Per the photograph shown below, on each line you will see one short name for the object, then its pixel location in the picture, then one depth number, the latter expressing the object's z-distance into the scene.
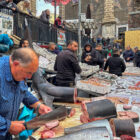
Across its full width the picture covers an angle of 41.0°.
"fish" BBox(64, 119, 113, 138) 2.18
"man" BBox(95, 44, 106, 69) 7.53
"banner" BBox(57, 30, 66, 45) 11.09
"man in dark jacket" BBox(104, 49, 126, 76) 6.85
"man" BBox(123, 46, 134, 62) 12.88
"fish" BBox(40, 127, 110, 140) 1.90
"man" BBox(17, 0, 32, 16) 7.88
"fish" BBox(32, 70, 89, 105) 3.66
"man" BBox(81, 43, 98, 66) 6.96
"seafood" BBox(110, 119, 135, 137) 2.20
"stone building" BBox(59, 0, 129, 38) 32.06
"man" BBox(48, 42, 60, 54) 7.74
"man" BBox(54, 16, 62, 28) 11.09
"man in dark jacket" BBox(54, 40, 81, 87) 4.53
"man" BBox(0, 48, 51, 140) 1.73
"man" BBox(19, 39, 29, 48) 5.43
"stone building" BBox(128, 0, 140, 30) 21.33
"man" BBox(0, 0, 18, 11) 6.77
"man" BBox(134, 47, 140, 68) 10.82
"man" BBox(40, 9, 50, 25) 10.17
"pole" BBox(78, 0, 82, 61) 7.26
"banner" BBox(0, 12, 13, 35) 5.86
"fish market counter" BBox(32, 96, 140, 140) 1.94
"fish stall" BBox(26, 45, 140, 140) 2.04
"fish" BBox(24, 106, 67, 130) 1.97
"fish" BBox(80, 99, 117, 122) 2.47
